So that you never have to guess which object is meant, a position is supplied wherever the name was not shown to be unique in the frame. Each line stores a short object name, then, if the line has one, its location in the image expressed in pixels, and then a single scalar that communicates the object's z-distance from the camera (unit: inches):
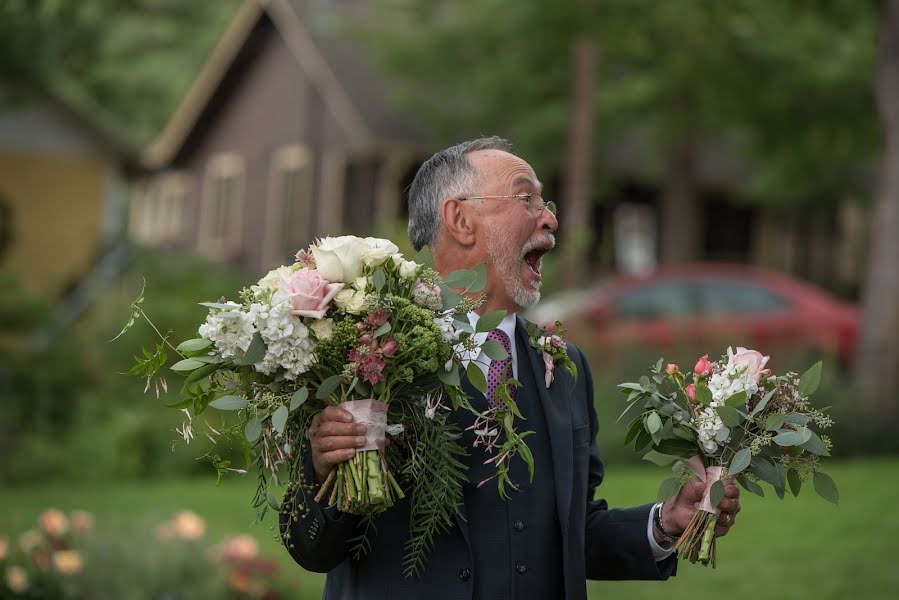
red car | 529.0
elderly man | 129.2
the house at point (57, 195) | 854.5
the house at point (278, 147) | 909.2
